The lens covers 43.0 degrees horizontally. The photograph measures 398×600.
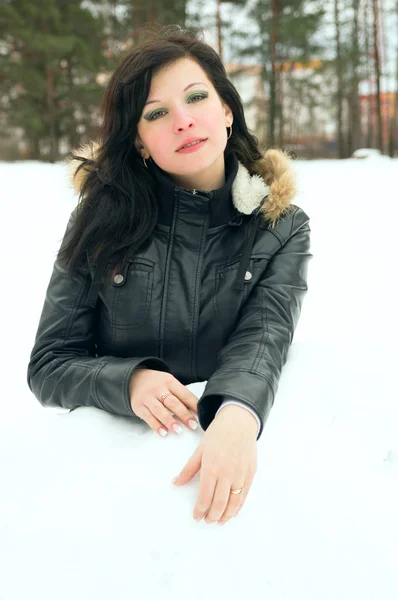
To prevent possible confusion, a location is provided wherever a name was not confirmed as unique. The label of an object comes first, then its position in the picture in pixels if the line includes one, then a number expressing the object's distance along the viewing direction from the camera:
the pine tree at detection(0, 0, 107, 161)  14.31
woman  1.92
